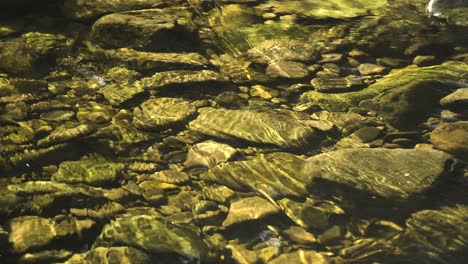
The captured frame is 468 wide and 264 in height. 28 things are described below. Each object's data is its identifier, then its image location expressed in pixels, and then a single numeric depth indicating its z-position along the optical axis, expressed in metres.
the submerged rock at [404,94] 4.18
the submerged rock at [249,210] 3.22
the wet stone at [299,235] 3.11
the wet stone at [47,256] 2.76
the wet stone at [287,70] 4.67
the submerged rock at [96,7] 5.20
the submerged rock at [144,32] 4.88
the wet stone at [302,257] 2.98
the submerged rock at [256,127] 3.89
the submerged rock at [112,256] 2.78
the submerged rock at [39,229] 2.83
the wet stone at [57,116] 3.88
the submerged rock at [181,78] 4.45
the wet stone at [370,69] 4.79
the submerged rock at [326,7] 5.65
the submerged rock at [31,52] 4.40
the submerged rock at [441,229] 3.03
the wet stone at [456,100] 4.20
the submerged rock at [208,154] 3.69
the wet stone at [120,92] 4.22
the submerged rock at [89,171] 3.36
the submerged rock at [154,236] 2.84
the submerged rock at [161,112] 3.99
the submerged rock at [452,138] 3.69
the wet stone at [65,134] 3.63
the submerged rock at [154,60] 4.64
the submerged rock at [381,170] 3.33
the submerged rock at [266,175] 3.46
